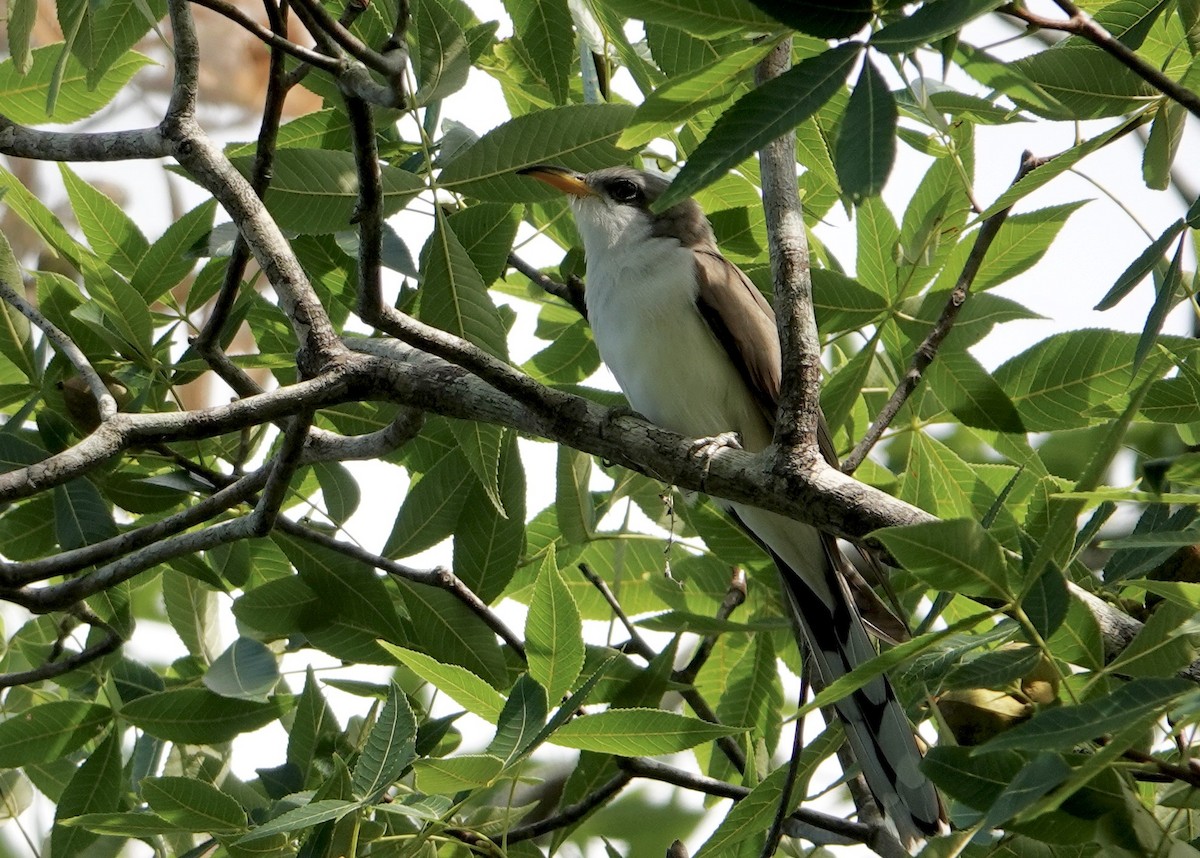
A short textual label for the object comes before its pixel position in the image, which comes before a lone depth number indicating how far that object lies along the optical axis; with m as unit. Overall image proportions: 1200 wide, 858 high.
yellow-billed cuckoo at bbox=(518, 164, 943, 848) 8.14
